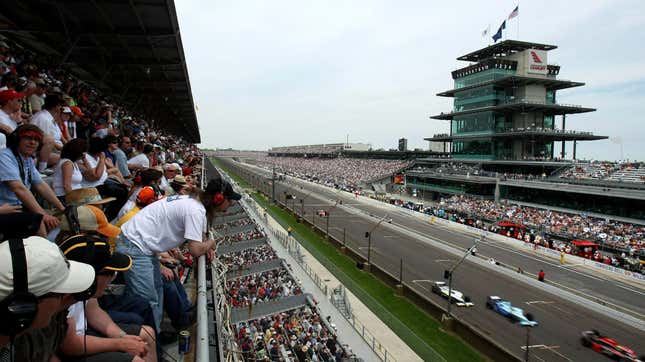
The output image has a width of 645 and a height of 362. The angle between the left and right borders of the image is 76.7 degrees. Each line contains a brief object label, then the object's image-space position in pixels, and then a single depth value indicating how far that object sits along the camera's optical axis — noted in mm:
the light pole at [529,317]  18995
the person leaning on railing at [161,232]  3627
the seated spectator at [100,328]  2326
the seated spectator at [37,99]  8254
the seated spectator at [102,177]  5250
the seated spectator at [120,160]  7950
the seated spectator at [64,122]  7389
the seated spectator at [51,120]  5934
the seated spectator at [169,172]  7771
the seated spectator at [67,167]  4930
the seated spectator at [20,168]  3855
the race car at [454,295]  21891
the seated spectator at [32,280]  1596
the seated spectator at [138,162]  8711
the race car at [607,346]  16422
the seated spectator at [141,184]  5172
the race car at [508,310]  19922
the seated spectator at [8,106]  5496
